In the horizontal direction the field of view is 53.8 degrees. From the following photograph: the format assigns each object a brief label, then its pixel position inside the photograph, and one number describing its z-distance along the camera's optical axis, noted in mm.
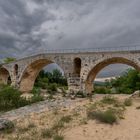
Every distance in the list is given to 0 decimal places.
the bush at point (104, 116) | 5978
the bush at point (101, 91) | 20081
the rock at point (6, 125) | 5655
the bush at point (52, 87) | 21669
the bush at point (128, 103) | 8283
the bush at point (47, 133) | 5013
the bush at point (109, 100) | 8829
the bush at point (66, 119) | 6147
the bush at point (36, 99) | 11660
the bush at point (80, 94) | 13258
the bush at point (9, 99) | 9815
